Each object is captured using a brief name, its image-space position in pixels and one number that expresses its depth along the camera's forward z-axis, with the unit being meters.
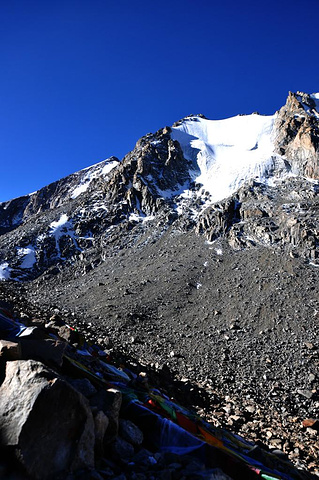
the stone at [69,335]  11.81
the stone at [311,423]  10.99
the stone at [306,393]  13.60
